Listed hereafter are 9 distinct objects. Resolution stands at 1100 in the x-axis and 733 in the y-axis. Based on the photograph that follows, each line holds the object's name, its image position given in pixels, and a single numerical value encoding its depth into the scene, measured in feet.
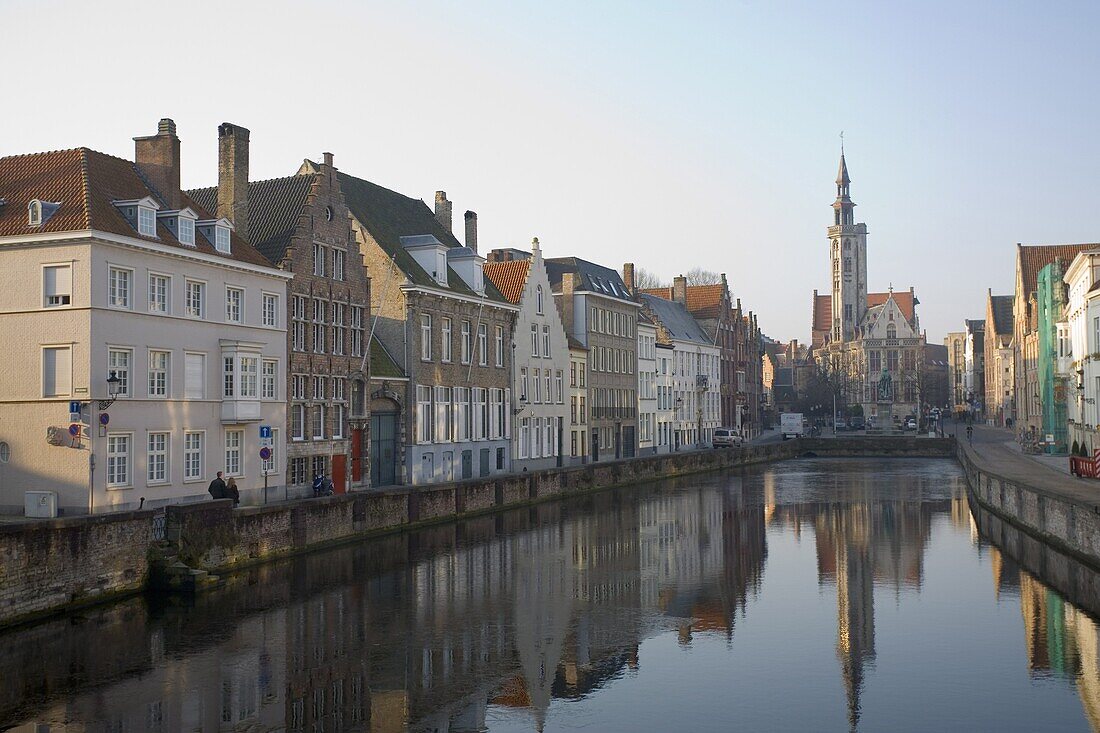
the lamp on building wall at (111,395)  97.60
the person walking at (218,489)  104.88
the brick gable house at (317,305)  128.16
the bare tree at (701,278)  469.98
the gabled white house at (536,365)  191.83
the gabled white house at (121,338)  98.53
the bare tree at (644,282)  423.02
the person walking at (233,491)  107.04
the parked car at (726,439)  297.94
